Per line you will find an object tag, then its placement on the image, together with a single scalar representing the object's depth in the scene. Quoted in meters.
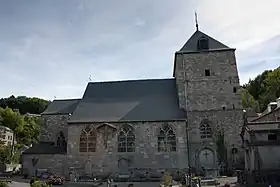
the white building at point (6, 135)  59.33
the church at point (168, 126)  32.56
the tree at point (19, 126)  65.69
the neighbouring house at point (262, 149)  23.07
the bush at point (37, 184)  16.97
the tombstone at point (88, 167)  33.28
